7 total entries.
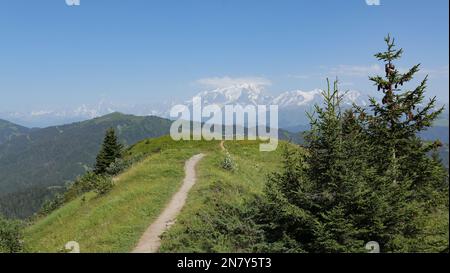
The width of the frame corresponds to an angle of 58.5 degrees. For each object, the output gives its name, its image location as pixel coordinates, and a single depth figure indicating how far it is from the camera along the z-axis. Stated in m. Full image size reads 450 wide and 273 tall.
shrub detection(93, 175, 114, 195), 33.78
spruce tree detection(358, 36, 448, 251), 20.47
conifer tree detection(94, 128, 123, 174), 61.78
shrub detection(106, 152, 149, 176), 46.03
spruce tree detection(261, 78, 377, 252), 14.14
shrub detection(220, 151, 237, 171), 39.00
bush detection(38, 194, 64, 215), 49.18
